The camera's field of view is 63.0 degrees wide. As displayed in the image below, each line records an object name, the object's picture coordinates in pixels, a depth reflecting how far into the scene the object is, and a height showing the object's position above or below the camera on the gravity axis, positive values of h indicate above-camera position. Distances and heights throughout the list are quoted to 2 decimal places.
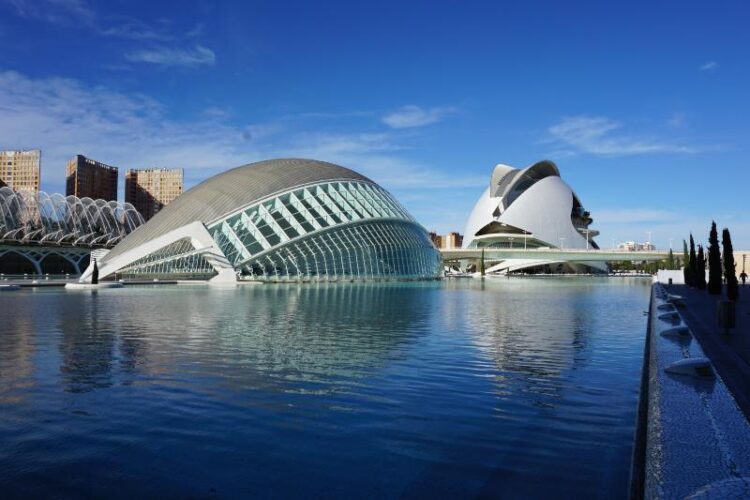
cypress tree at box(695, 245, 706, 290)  41.47 +0.33
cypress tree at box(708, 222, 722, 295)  32.88 +0.57
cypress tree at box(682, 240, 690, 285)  49.38 +1.00
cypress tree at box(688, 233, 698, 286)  45.17 +0.88
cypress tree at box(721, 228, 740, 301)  26.81 +0.66
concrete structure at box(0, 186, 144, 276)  78.44 +7.13
